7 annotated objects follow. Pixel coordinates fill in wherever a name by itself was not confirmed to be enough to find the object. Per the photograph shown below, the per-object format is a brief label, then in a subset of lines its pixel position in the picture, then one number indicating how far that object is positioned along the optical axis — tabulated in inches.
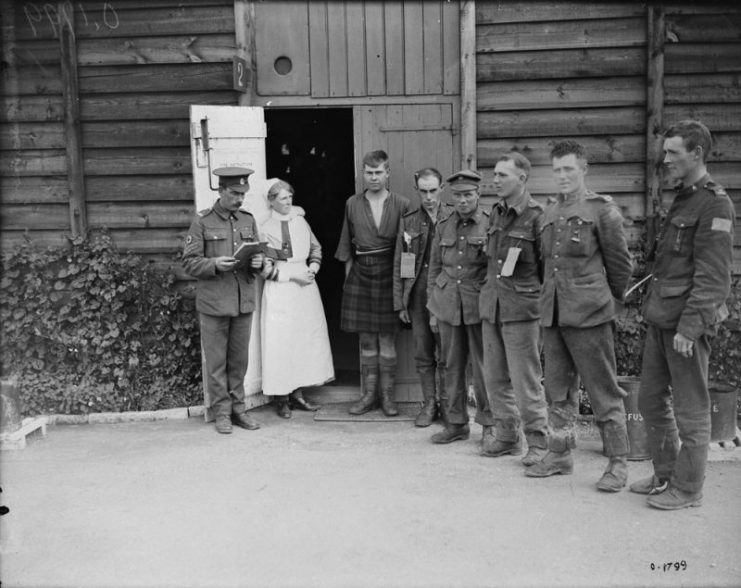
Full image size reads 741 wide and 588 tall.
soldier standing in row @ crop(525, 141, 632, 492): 191.0
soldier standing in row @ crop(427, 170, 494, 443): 224.2
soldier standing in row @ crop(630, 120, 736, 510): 170.2
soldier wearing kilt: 260.1
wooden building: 265.4
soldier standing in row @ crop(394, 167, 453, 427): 250.8
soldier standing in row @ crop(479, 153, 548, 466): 208.7
